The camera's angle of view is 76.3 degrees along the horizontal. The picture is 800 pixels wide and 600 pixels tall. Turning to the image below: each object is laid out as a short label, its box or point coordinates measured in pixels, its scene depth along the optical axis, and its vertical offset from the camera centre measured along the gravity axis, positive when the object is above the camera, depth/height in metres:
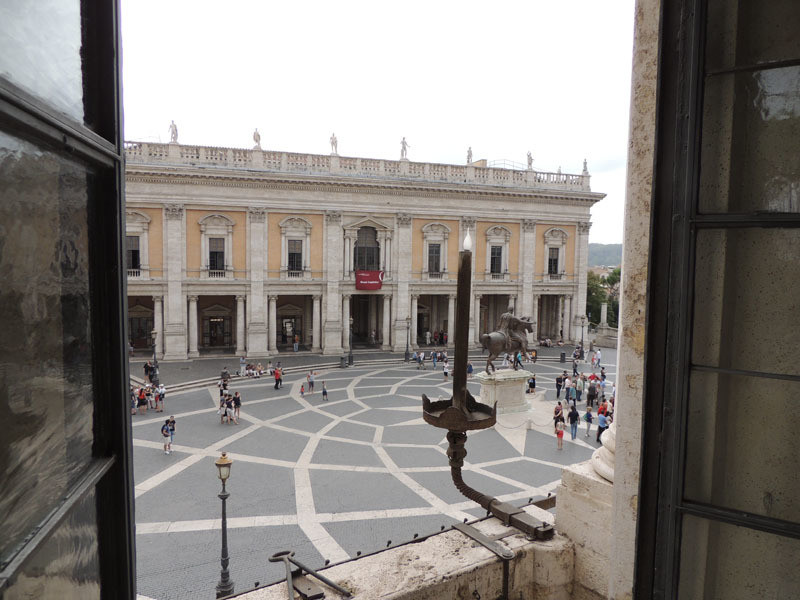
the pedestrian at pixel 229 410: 18.39 -4.97
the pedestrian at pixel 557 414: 16.61 -4.40
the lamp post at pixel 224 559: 8.33 -4.85
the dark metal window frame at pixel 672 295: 1.80 -0.05
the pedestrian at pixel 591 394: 19.46 -4.48
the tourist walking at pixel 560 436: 16.01 -4.92
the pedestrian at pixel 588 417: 17.36 -4.79
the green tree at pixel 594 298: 52.75 -1.89
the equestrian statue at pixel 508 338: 18.00 -2.18
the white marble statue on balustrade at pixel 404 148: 33.75 +8.49
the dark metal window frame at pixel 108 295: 1.60 -0.08
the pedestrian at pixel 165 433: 15.18 -4.84
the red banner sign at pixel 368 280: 33.31 -0.30
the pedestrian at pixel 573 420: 16.67 -4.59
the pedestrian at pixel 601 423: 16.05 -4.51
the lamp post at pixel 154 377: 22.97 -4.84
